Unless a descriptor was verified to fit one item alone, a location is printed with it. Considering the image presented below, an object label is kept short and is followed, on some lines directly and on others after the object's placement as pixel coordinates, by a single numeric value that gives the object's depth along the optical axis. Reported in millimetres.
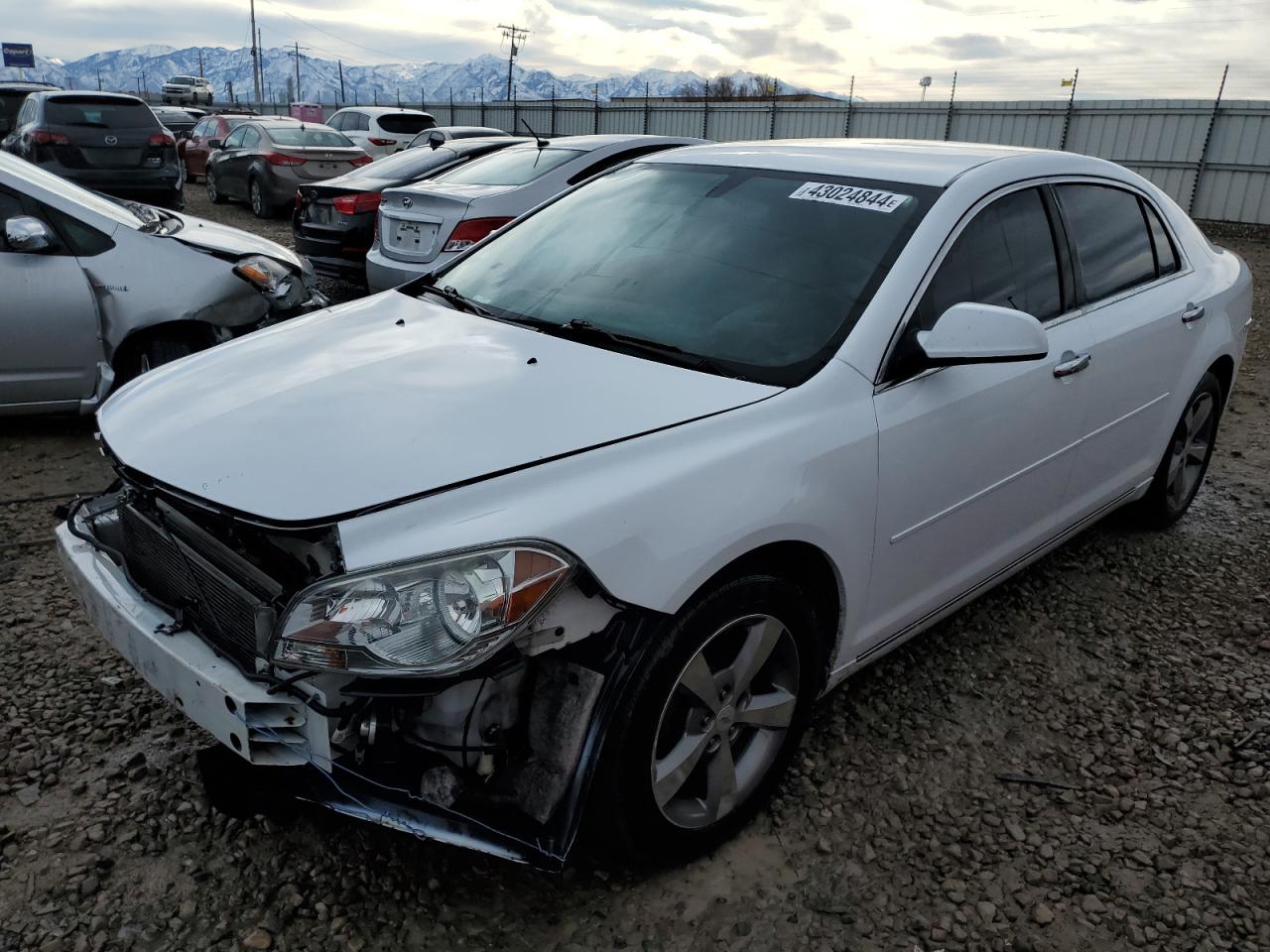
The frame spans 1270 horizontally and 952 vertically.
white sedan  1862
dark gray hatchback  11344
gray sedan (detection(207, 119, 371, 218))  13359
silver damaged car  4645
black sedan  8039
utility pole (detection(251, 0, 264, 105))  57456
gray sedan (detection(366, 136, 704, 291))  6516
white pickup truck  52406
